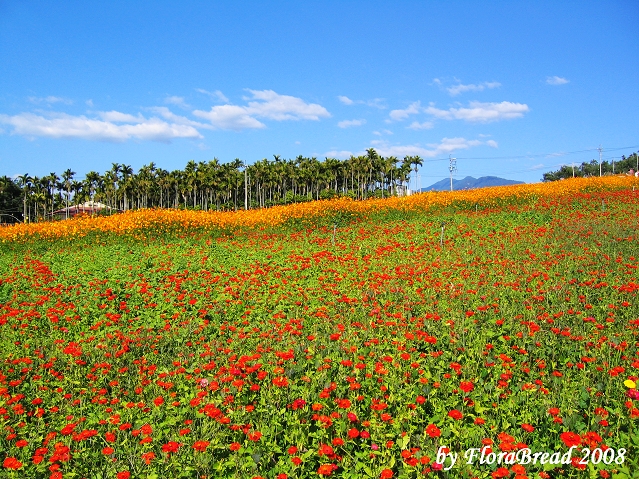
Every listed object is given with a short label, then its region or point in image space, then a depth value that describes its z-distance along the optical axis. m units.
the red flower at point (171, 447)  3.14
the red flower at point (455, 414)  3.60
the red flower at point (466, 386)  3.92
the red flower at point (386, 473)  2.81
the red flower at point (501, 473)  2.80
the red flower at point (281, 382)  3.94
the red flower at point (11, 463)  3.03
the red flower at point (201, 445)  3.14
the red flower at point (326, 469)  2.89
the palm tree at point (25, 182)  76.13
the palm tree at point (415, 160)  85.75
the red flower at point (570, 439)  3.04
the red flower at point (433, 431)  3.39
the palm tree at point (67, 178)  84.25
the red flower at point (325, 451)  2.97
